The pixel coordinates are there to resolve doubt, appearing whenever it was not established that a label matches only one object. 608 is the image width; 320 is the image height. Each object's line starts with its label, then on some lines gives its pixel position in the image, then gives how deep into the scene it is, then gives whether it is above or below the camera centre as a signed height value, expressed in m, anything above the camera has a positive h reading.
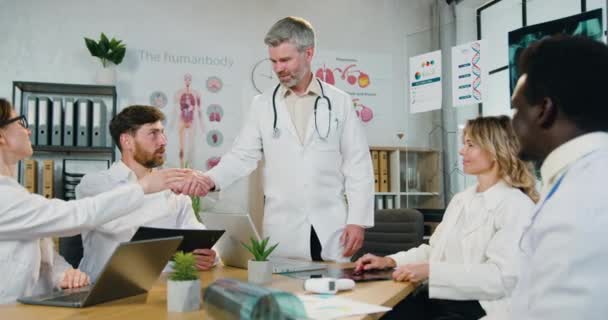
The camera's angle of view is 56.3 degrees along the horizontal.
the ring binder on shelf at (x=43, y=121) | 3.97 +0.46
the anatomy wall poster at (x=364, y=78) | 5.21 +1.00
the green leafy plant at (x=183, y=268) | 1.26 -0.18
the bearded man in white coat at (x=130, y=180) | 2.33 +0.00
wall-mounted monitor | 3.64 +1.06
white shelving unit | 5.00 +0.06
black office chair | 2.93 -0.25
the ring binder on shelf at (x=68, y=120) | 4.01 +0.47
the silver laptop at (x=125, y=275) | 1.27 -0.21
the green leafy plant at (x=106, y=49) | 4.24 +1.03
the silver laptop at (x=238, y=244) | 1.90 -0.21
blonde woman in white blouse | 1.69 -0.19
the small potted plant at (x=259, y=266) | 1.62 -0.23
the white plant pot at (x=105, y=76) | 4.31 +0.84
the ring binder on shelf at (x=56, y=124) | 3.99 +0.44
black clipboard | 1.72 -0.15
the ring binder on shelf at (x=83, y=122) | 4.05 +0.46
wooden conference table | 1.22 -0.28
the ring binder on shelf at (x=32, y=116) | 3.96 +0.49
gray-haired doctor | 2.36 +0.11
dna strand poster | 4.39 +0.88
